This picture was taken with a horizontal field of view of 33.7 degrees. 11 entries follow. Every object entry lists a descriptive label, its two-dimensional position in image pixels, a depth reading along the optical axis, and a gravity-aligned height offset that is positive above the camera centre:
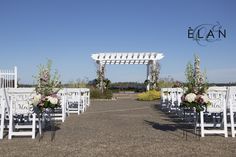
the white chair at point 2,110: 7.57 -0.39
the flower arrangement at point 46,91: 7.11 -0.01
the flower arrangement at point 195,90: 7.16 +0.02
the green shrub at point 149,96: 24.02 -0.31
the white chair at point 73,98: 12.98 -0.25
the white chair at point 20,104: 7.48 -0.27
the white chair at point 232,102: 7.57 -0.23
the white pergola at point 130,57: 32.19 +2.81
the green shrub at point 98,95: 25.14 -0.27
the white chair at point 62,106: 10.71 -0.43
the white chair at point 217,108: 7.51 -0.33
